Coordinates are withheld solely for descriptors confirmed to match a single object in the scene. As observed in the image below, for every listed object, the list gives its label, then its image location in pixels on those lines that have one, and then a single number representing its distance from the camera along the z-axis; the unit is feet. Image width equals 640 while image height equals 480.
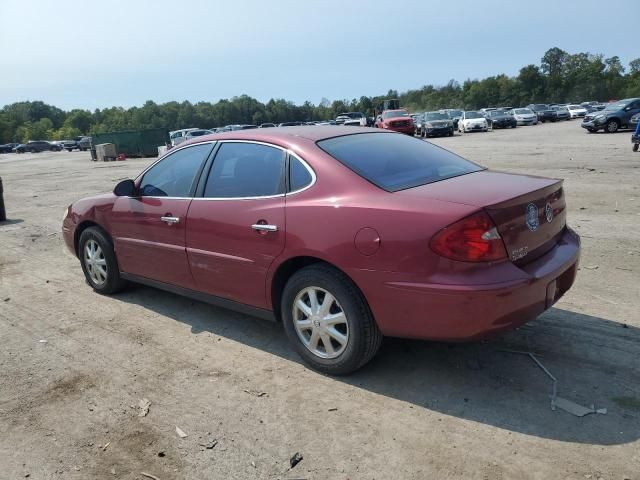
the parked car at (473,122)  126.72
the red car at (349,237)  9.91
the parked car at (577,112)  170.28
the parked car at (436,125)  116.57
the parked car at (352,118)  154.61
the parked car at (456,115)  142.83
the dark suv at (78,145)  212.64
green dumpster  128.16
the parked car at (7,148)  281.74
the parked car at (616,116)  86.69
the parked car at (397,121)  110.52
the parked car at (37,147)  253.44
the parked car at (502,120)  134.72
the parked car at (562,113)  164.86
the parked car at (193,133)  119.18
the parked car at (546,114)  161.58
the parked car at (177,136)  132.14
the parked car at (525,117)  146.82
